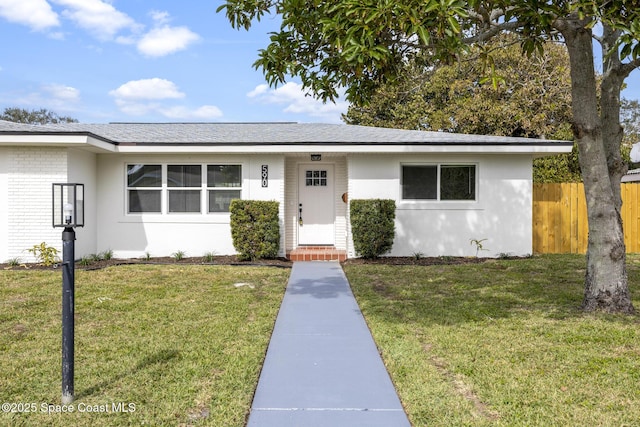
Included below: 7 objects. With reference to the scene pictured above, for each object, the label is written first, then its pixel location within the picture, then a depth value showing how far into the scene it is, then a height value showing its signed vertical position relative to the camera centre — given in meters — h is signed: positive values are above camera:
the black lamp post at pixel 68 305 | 3.40 -0.69
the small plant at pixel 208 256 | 11.15 -1.11
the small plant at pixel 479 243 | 11.52 -0.79
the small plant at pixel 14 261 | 10.11 -1.11
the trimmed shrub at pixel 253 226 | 10.70 -0.35
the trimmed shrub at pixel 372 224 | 10.70 -0.30
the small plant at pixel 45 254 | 10.02 -0.94
